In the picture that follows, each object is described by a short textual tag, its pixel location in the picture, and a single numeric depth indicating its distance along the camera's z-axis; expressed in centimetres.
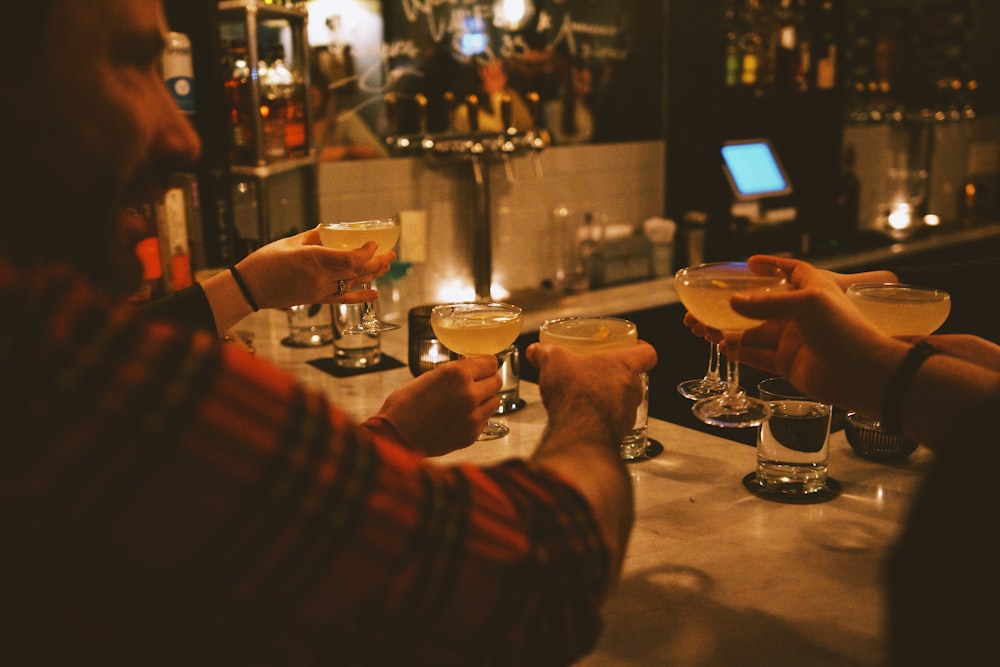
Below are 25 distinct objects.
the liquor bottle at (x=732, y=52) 445
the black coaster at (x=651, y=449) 170
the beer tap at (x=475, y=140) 382
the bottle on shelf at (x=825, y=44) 470
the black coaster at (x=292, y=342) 267
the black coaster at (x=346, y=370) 233
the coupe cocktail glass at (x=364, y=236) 192
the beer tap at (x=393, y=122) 387
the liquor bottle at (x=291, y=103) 308
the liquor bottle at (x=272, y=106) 303
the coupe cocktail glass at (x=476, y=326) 162
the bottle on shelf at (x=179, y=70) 291
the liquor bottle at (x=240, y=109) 295
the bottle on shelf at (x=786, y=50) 453
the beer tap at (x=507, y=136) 389
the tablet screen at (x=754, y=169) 436
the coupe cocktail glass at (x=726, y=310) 138
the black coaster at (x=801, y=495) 149
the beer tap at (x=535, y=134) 399
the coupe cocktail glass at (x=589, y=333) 139
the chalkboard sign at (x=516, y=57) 394
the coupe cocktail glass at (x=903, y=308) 145
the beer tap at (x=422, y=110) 391
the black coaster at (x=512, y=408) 199
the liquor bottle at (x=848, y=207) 499
